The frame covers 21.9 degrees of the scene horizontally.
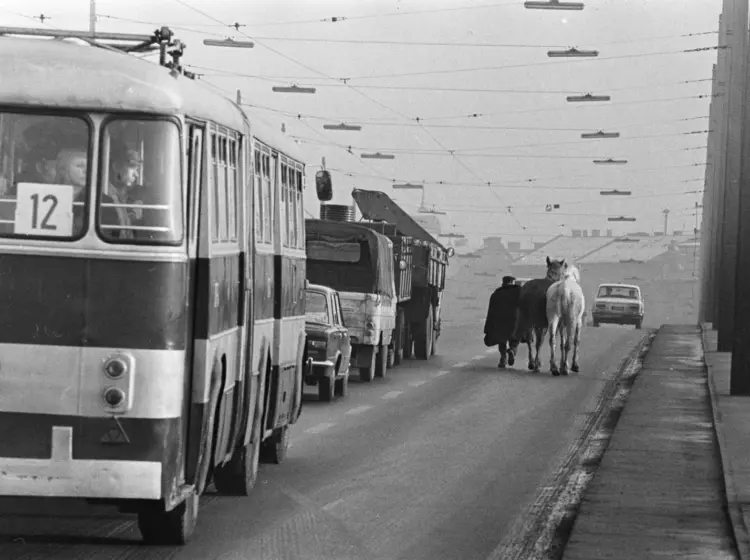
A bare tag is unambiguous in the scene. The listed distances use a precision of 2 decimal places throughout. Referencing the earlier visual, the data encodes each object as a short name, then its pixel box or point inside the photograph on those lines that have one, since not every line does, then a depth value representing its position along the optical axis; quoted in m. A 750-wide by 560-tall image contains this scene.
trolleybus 10.32
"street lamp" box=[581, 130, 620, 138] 64.69
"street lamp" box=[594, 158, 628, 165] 79.68
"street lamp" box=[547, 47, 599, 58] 47.41
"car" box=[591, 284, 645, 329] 74.88
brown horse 34.53
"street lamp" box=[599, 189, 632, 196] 88.26
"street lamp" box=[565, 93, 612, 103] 58.16
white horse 33.97
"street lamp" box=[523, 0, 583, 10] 40.12
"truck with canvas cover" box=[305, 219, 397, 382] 29.42
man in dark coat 35.53
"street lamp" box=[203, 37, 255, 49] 44.24
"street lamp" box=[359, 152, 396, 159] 74.00
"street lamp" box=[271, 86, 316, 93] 50.12
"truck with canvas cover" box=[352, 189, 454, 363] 35.53
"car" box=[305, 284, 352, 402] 24.45
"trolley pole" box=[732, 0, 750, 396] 28.38
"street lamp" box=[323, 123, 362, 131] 63.06
